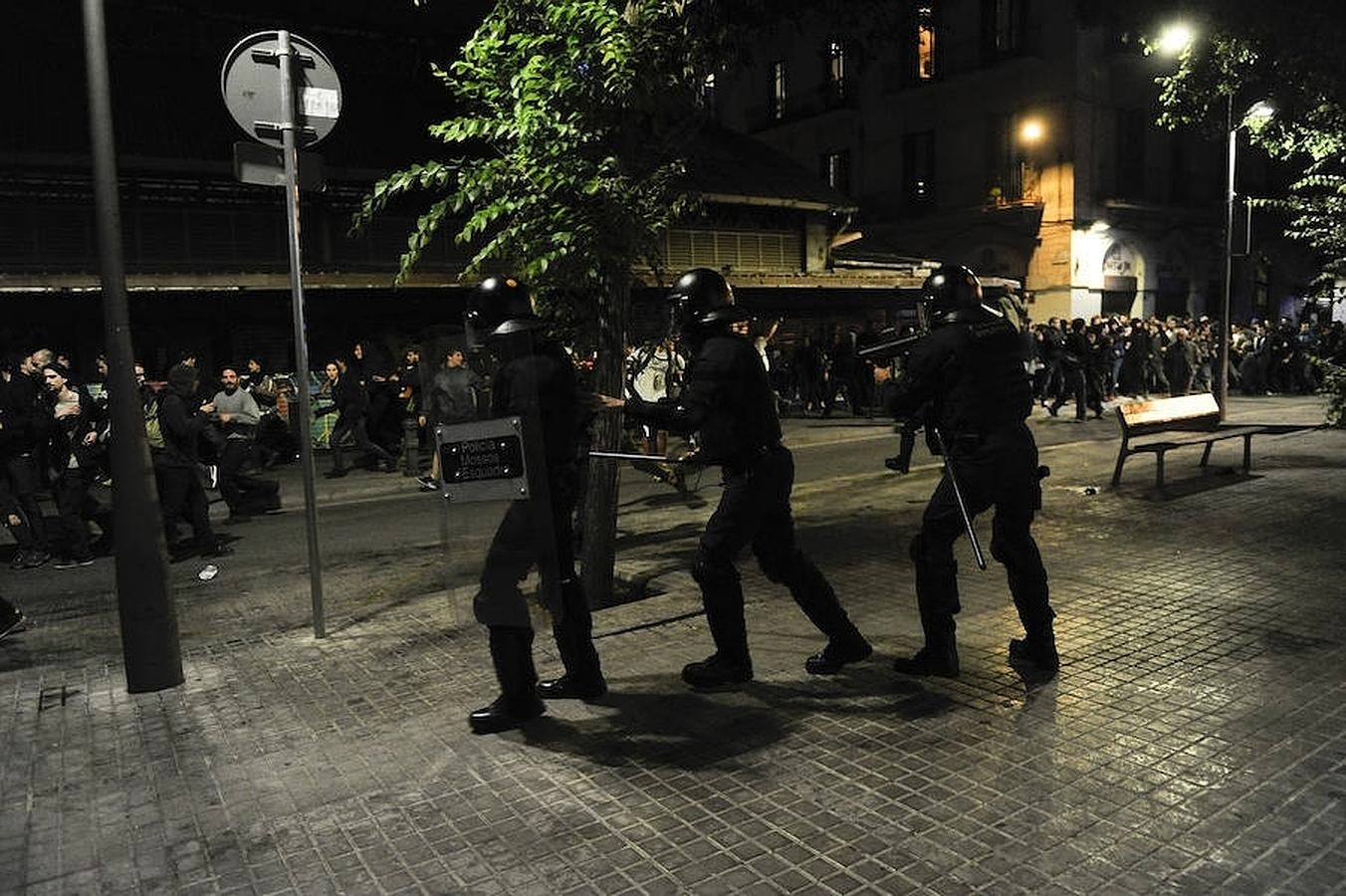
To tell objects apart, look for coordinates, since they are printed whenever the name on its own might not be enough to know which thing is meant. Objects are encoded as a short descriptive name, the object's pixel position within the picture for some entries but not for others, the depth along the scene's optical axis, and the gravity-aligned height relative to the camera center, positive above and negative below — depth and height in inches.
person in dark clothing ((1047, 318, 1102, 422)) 721.6 -8.2
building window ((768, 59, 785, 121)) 1403.8 +386.9
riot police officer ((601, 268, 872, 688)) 174.1 -17.4
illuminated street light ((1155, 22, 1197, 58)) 428.9 +144.4
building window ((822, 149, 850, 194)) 1337.4 +261.0
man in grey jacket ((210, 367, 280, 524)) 411.5 -30.6
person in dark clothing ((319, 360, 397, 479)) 538.6 -22.6
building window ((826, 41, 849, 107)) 1280.8 +362.5
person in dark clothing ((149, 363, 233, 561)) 332.5 -28.9
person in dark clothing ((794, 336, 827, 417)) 851.4 -9.4
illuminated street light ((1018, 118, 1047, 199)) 1119.6 +250.7
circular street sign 214.5 +64.8
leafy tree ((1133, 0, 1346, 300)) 373.4 +121.1
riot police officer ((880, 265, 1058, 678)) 181.6 -16.5
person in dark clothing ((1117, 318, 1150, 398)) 846.5 -5.2
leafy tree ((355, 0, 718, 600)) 217.5 +50.3
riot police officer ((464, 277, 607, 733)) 163.9 -21.8
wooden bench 402.9 -30.1
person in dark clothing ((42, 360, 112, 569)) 342.0 -27.2
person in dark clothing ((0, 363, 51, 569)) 322.3 -27.7
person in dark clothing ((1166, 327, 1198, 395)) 893.8 -9.9
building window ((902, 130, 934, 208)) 1242.0 +242.0
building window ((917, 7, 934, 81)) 1218.0 +372.9
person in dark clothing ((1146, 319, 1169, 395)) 864.3 -5.9
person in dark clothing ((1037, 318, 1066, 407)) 738.8 -3.5
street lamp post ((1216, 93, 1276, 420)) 661.4 +33.8
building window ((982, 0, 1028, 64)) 1123.3 +377.4
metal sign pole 218.8 +23.5
